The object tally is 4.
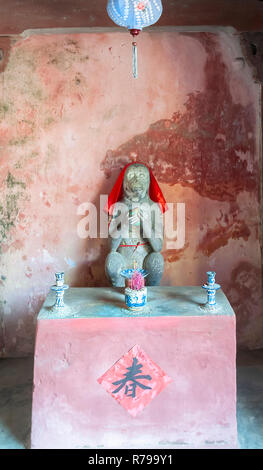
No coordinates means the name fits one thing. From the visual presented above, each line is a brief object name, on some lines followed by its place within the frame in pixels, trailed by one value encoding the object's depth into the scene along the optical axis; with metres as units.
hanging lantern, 2.41
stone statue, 3.30
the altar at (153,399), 2.43
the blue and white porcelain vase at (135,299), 2.54
